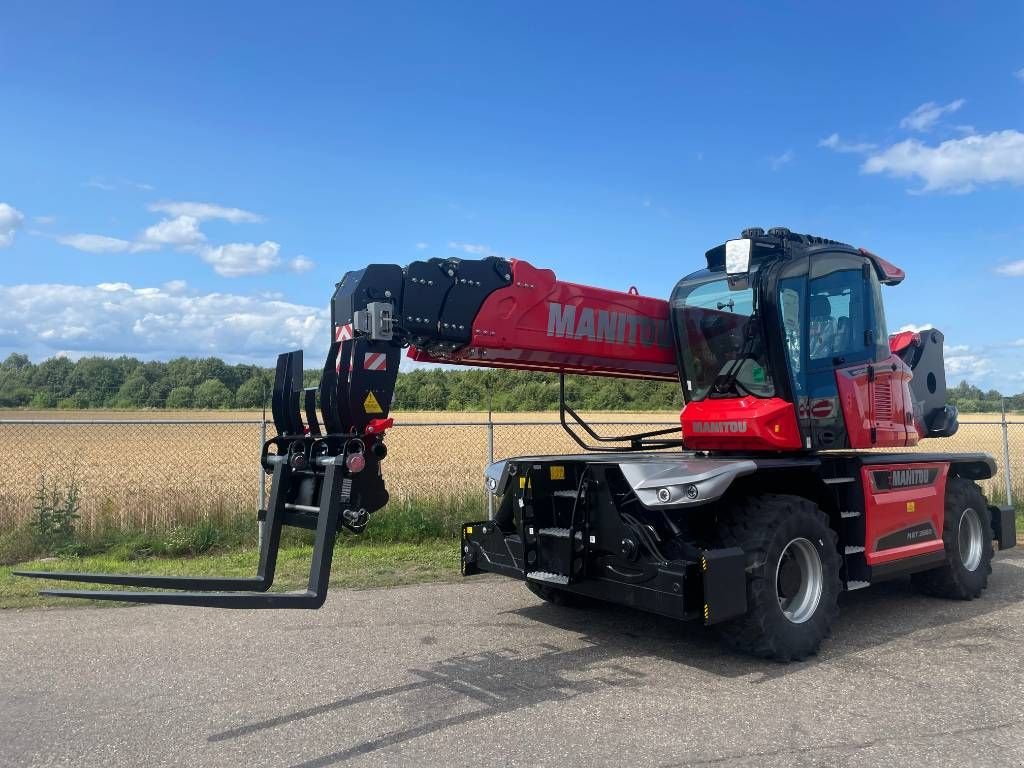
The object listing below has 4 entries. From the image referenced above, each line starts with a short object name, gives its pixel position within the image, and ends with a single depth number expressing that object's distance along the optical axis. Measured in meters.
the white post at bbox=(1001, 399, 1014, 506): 13.49
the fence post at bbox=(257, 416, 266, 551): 9.50
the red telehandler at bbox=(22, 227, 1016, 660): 5.32
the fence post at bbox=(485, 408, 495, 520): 11.06
